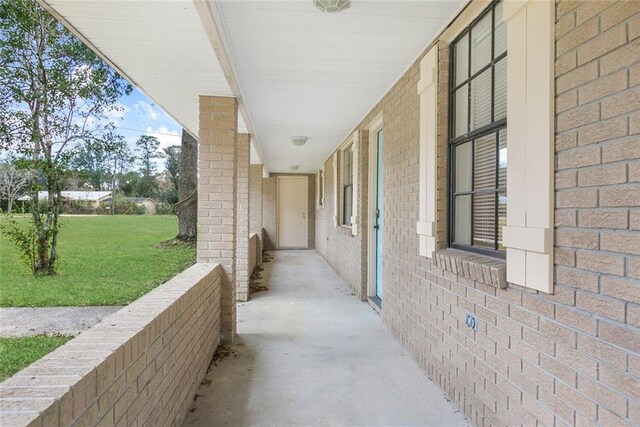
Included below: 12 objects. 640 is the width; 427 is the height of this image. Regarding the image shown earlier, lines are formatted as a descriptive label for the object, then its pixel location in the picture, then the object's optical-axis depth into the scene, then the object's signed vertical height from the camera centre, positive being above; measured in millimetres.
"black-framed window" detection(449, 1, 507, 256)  2047 +485
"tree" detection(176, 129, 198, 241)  9984 +578
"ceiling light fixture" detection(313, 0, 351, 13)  2083 +1216
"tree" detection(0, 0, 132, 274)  4289 +1518
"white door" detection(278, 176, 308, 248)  11758 -18
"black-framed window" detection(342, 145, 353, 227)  6195 +461
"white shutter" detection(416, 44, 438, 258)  2615 +450
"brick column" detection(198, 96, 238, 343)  3324 +306
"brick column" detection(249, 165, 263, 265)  8258 +237
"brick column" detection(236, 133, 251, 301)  5305 +109
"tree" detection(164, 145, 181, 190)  12539 +1725
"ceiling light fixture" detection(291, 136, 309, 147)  6023 +1211
